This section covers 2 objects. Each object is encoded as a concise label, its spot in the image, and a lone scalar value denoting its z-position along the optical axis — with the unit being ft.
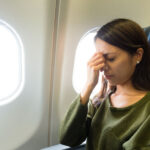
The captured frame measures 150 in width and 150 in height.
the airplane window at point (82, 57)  4.42
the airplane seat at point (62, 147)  4.06
